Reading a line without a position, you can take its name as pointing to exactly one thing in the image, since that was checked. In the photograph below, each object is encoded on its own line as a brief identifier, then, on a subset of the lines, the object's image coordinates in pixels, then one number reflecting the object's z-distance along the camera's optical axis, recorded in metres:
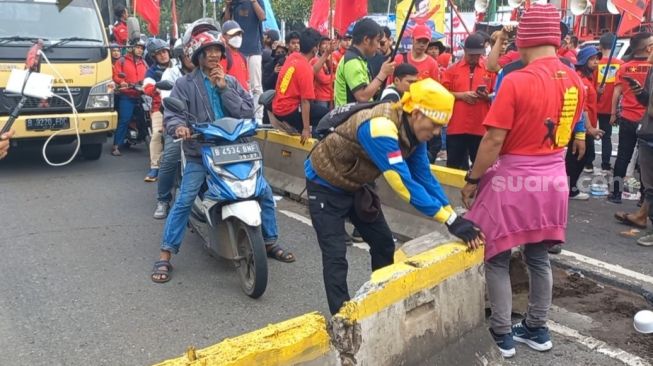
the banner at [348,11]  8.02
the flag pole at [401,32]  5.21
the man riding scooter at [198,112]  4.68
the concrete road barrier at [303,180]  5.23
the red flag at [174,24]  12.70
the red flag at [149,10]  11.45
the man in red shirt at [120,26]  10.97
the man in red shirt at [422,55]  7.07
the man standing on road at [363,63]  5.48
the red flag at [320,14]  9.98
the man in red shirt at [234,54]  6.80
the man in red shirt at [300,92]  6.64
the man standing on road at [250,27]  8.74
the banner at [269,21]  10.99
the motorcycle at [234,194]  4.26
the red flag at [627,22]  8.14
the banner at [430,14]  11.34
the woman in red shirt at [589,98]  7.22
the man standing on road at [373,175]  3.06
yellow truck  7.52
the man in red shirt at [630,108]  6.91
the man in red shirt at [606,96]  8.20
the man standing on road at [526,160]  3.18
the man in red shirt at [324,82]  7.76
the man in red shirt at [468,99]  6.32
